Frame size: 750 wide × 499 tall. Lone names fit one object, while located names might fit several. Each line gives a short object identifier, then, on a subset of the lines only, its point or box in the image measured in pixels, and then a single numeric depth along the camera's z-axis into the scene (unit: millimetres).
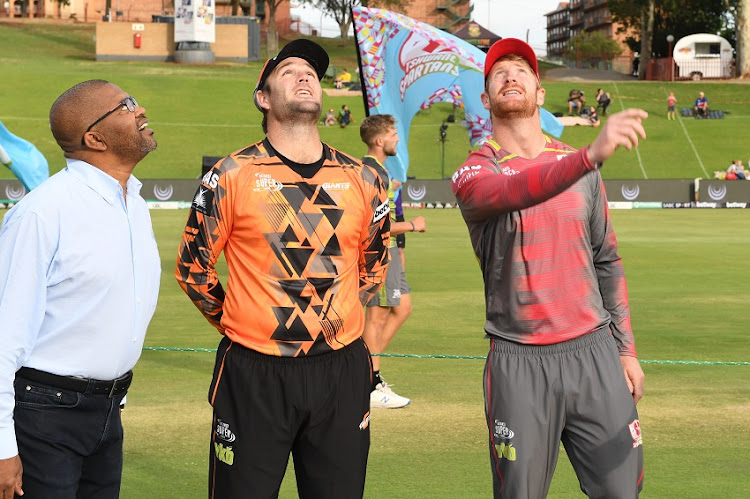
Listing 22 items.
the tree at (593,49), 100625
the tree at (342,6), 91438
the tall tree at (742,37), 72750
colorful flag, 17156
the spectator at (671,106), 56781
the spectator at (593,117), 53656
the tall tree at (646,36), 82375
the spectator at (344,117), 52156
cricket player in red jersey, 4180
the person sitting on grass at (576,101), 56250
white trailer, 77125
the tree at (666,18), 82688
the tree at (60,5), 91875
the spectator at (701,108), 57656
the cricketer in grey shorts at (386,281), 8680
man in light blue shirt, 3545
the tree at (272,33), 84938
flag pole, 16294
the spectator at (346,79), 63094
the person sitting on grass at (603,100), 56562
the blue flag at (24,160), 9656
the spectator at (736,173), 41375
